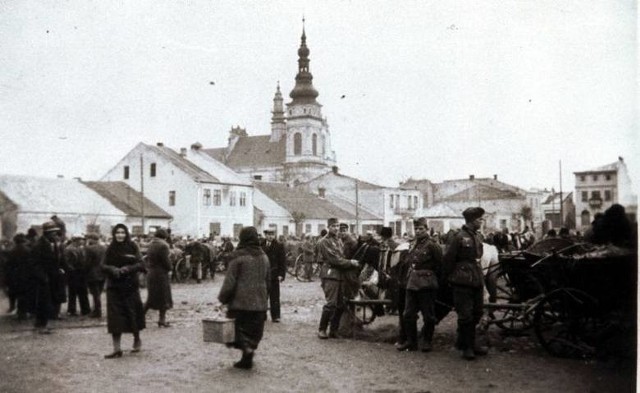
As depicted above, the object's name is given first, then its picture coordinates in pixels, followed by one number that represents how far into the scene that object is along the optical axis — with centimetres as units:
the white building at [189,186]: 3472
